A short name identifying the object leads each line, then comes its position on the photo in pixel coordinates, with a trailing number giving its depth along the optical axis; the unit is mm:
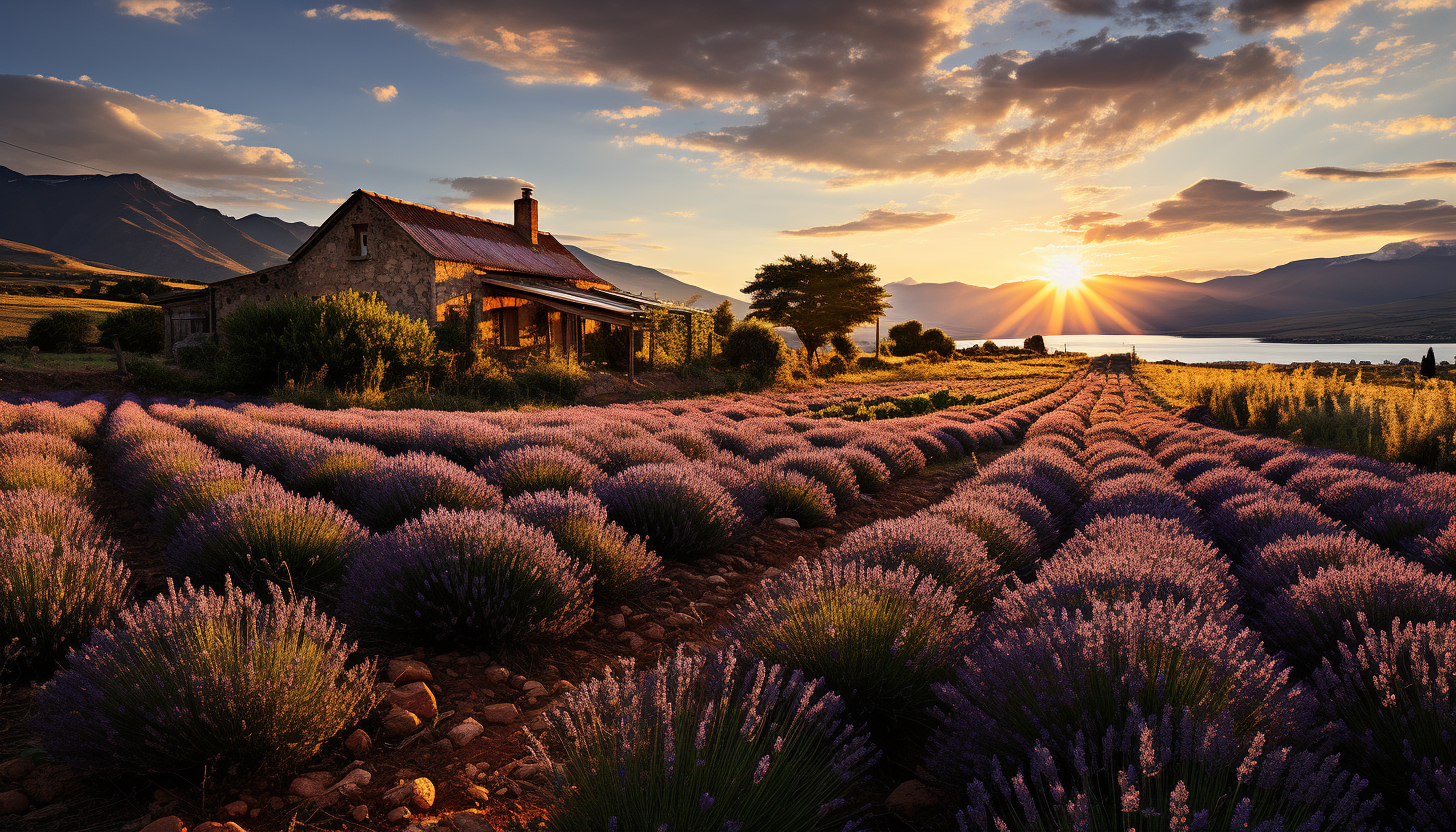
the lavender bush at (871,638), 2209
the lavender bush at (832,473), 6559
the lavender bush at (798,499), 5953
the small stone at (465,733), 2361
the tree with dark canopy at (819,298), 45125
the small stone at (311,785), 1965
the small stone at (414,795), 1957
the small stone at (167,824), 1696
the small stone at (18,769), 1950
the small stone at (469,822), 1848
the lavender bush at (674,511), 4648
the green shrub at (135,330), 27844
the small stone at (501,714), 2523
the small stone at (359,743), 2189
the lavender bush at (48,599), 2420
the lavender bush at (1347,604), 2348
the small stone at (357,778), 2016
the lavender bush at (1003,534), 3906
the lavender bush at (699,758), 1440
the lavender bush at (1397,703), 1636
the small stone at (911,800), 1931
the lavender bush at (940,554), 3174
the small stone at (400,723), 2328
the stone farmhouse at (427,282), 21719
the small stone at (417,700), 2465
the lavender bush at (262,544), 3223
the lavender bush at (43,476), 4320
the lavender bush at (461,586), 2945
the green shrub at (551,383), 18109
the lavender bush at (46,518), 3195
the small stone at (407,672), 2660
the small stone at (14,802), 1831
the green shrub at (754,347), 29234
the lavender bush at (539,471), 5105
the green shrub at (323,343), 15406
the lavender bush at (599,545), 3699
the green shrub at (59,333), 26078
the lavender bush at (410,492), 4215
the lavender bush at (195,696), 1867
